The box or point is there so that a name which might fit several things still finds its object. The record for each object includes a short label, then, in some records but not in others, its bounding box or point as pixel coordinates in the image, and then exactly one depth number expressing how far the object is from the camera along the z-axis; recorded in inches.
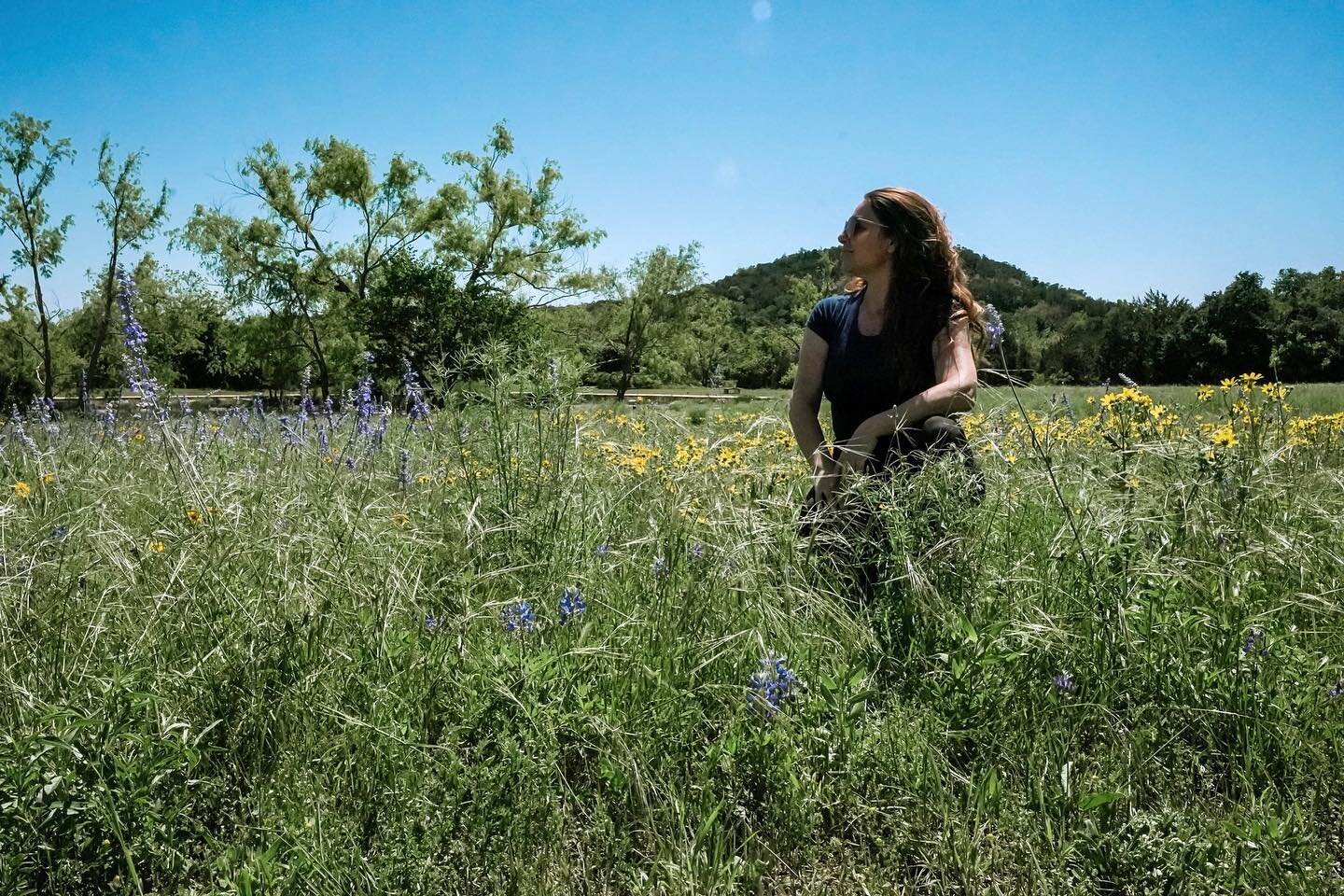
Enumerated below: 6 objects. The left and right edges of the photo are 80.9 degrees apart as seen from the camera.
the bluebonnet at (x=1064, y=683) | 86.7
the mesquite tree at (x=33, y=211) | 1136.8
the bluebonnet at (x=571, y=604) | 95.0
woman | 131.0
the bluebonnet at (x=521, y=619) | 93.0
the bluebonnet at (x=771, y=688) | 80.7
